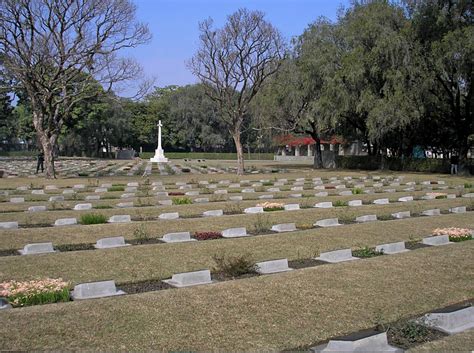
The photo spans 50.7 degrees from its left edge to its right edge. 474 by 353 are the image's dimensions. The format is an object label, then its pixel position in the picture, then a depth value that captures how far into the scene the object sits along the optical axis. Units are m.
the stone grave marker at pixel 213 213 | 14.88
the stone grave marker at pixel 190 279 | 7.40
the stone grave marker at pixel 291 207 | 16.20
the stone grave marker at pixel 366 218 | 14.14
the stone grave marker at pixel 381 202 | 18.20
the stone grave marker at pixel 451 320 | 5.73
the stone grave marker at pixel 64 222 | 12.78
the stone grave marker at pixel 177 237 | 10.93
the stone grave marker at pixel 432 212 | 15.44
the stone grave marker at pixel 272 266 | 8.21
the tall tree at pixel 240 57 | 34.75
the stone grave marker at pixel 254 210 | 15.70
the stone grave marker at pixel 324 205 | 16.94
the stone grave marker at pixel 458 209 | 16.03
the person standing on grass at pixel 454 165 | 37.69
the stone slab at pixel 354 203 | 17.53
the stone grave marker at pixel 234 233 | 11.54
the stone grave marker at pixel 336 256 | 9.20
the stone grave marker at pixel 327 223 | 13.25
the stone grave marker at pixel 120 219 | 13.39
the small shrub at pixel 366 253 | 9.55
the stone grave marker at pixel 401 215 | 14.88
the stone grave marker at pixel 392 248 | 9.86
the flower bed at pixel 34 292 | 6.39
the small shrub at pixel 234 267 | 7.88
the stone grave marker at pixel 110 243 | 10.21
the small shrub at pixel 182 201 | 17.45
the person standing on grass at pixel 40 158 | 35.94
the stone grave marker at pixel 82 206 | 16.00
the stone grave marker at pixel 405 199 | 19.28
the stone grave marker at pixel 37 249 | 9.52
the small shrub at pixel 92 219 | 12.81
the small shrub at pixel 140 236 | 10.92
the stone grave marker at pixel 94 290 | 6.68
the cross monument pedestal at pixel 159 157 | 66.00
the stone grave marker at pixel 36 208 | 15.40
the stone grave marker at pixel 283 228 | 12.35
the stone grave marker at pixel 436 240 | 10.77
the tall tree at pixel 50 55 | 26.72
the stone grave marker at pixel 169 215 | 14.15
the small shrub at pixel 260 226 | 12.26
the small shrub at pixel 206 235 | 11.19
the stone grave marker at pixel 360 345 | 4.95
